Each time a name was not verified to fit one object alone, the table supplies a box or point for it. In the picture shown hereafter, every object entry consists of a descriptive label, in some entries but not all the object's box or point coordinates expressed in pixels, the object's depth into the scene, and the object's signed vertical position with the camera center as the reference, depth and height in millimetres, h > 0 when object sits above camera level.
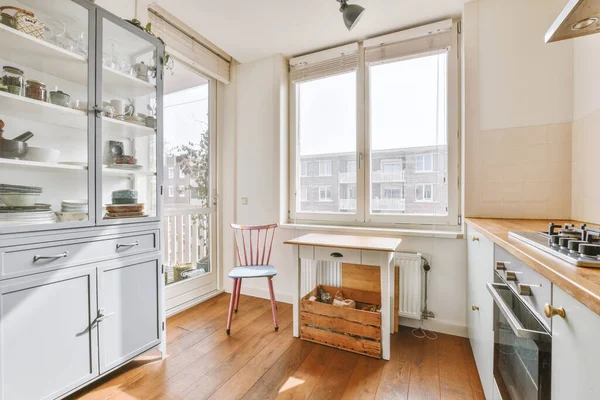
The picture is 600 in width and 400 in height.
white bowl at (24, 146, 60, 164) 1416 +231
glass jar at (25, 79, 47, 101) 1408 +568
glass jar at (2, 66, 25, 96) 1349 +593
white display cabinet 1306 -8
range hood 981 +707
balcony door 2652 +99
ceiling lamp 1691 +1166
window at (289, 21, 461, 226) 2338 +679
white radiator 2219 -714
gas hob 691 -142
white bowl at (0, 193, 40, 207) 1315 -8
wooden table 1863 -418
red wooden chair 2234 -620
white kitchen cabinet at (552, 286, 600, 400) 533 -336
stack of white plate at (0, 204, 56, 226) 1289 -88
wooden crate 1877 -939
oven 762 -503
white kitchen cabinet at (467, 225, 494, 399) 1329 -612
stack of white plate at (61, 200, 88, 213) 1523 -48
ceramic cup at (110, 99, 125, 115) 1754 +601
